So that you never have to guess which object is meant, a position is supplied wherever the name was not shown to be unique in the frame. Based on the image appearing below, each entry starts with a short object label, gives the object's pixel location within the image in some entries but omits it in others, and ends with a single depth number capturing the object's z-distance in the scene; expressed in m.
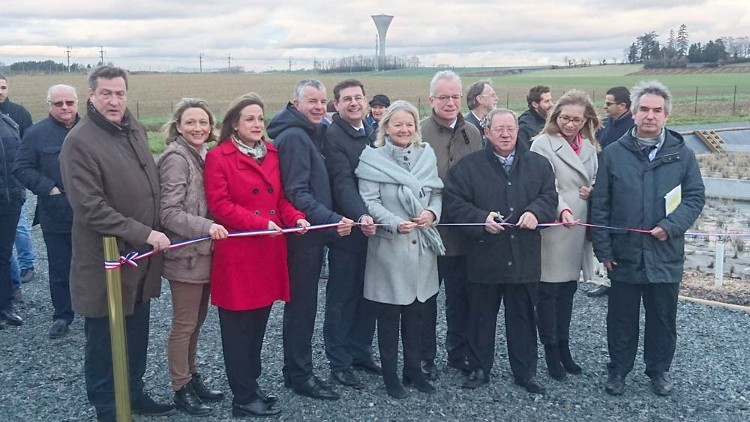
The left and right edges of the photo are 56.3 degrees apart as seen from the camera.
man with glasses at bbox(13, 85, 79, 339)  6.14
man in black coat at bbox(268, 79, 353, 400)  4.82
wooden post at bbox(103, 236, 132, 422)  3.97
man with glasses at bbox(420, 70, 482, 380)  5.44
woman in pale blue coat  5.01
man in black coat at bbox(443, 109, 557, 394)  5.05
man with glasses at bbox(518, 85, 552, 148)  7.63
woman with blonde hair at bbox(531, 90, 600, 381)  5.37
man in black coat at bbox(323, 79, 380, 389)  5.23
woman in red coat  4.51
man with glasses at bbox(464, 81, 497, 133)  7.05
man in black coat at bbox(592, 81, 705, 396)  5.02
